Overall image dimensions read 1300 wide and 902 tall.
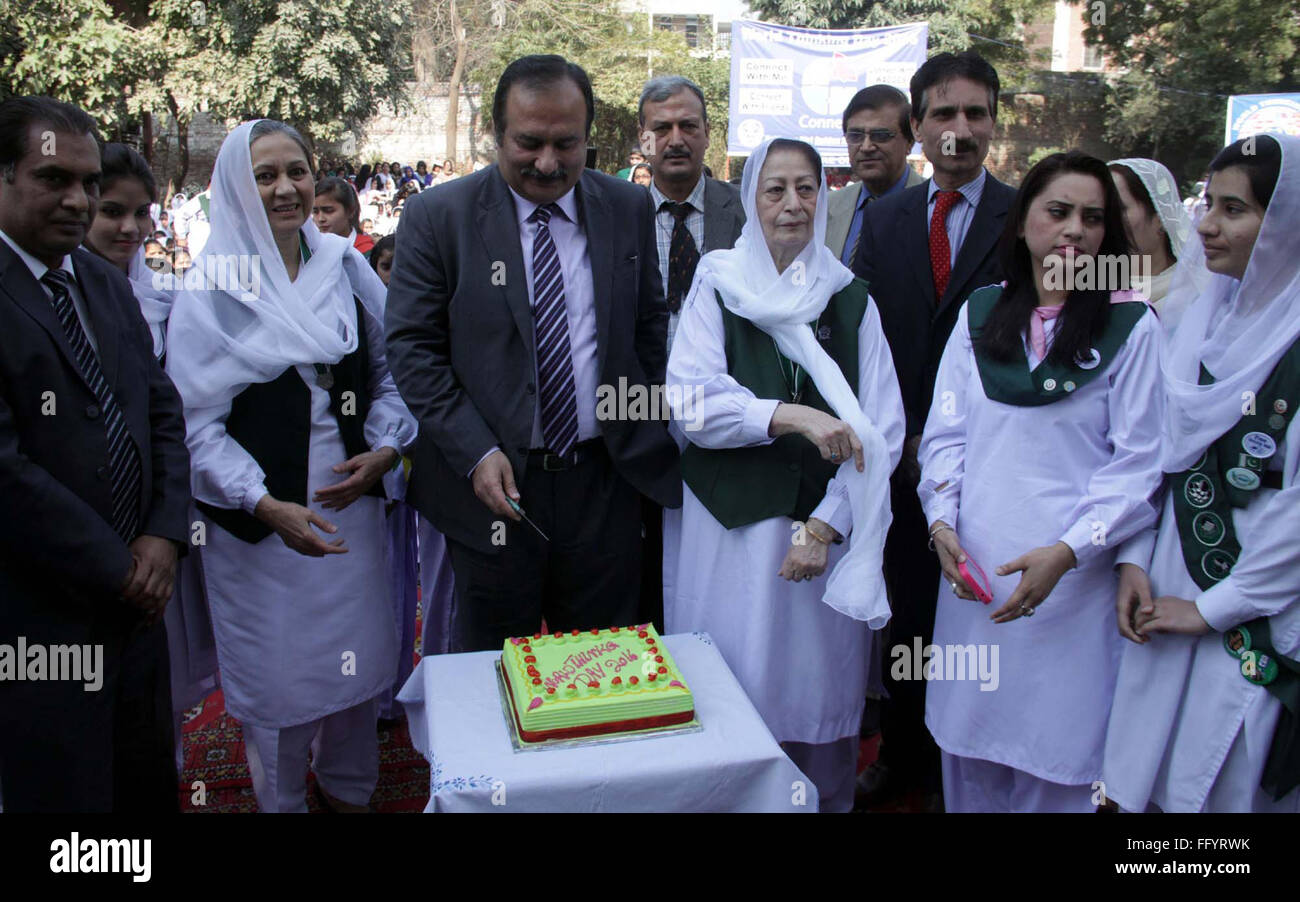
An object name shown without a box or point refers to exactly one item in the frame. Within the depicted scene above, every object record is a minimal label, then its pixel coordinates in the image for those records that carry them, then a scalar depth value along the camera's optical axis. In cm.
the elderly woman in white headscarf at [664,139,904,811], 252
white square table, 177
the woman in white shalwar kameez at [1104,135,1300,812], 206
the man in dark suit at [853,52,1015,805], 305
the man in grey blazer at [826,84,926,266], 393
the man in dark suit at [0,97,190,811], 211
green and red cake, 190
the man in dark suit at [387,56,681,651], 259
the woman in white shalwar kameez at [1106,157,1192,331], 317
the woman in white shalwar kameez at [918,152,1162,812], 226
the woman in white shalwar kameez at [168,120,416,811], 266
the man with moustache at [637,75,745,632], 346
